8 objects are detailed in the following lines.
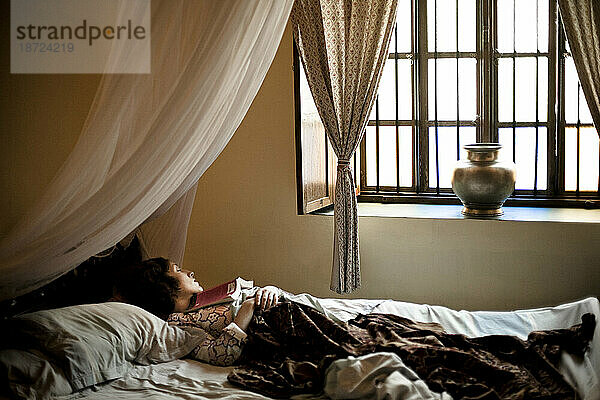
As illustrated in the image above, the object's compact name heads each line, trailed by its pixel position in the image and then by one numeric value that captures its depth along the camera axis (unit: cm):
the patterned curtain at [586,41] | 355
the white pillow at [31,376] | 227
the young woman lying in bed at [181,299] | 289
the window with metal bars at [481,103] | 400
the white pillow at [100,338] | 240
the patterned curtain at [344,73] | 380
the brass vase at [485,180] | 384
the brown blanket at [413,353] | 223
